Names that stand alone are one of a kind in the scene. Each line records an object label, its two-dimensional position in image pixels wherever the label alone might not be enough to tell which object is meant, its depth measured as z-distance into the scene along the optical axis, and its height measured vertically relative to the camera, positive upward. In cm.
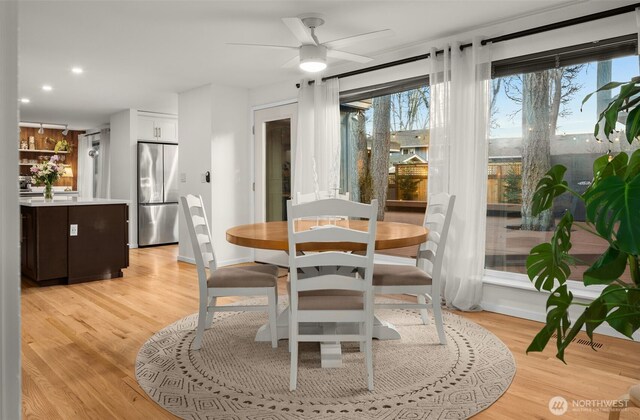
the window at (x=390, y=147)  450 +50
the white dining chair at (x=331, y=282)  226 -45
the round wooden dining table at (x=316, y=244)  242 -26
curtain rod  299 +125
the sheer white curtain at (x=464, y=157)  371 +32
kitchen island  471 -52
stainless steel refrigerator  742 +0
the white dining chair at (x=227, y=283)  284 -57
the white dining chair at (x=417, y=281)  286 -56
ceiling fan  319 +112
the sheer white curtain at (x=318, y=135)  493 +66
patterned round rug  216 -103
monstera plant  114 -13
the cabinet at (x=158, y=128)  750 +111
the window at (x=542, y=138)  332 +46
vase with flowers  531 +21
